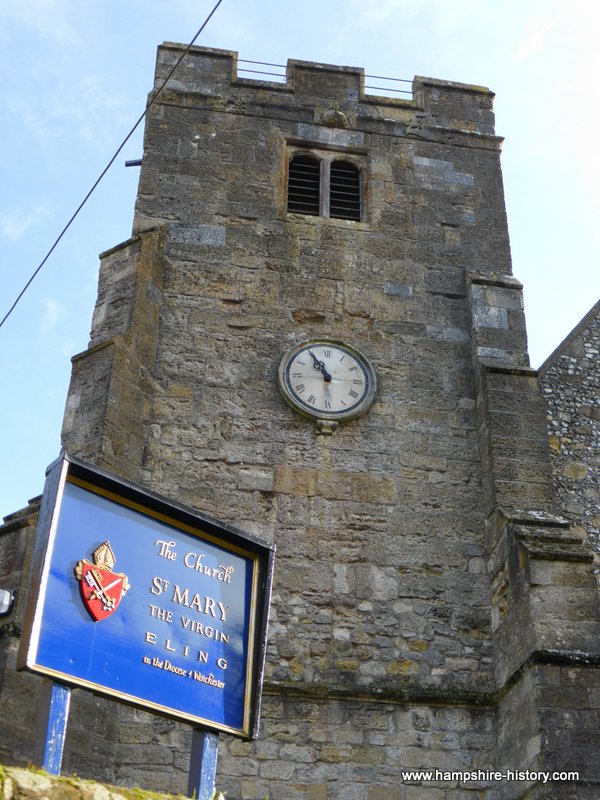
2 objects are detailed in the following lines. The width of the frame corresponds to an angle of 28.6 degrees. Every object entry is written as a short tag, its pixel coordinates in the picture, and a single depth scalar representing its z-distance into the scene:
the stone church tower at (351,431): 9.30
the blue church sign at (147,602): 5.69
